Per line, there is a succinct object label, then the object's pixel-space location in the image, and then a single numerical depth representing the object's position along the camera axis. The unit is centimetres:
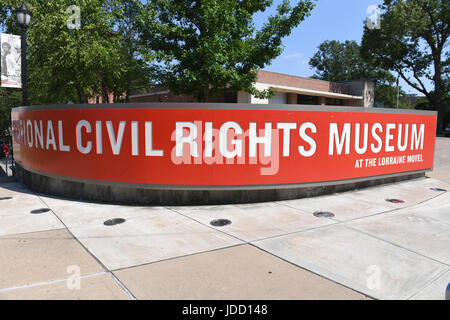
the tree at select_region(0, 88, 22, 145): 1717
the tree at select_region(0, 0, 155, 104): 1645
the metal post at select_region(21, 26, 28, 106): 972
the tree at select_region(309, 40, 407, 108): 6731
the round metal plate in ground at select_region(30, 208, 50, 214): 666
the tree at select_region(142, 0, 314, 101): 1638
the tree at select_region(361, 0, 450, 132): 4088
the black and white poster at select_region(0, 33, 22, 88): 1157
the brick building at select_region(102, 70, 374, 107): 3055
